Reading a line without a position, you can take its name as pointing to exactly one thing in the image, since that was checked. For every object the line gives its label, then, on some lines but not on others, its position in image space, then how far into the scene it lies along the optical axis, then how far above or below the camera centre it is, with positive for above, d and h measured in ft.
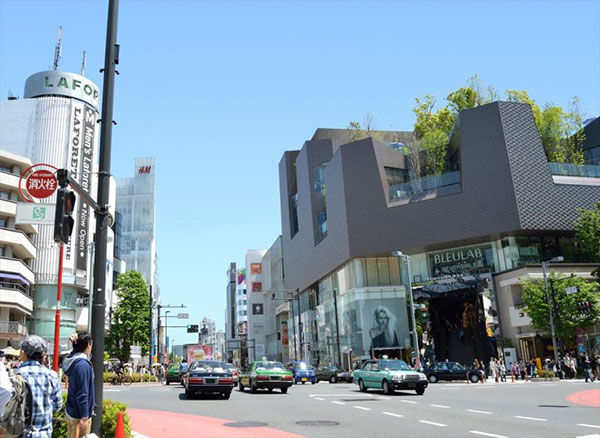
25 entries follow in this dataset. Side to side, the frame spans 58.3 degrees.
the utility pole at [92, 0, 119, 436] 25.03 +7.79
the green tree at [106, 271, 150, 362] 195.72 +14.84
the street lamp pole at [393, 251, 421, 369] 142.10 -1.69
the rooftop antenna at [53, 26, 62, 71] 232.69 +133.64
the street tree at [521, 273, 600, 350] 137.49 +8.62
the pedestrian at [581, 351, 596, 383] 109.40 -6.35
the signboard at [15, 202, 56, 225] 35.81 +10.06
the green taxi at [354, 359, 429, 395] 78.95 -4.12
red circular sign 39.11 +13.10
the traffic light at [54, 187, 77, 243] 25.23 +6.85
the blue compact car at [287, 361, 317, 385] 135.45 -4.76
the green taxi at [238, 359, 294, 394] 85.11 -3.31
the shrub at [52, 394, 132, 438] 29.78 -3.21
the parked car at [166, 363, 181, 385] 136.67 -3.72
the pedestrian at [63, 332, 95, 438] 19.93 -1.11
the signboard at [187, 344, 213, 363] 176.86 +2.22
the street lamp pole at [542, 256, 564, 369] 134.41 +5.92
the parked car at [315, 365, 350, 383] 149.01 -5.89
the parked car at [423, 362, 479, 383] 126.72 -6.16
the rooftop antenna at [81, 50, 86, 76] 222.93 +120.06
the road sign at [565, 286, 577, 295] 133.28 +12.04
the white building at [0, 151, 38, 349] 150.10 +29.70
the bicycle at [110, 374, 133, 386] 140.67 -4.39
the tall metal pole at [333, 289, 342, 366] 209.55 +9.56
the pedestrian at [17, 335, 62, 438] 17.80 -0.64
